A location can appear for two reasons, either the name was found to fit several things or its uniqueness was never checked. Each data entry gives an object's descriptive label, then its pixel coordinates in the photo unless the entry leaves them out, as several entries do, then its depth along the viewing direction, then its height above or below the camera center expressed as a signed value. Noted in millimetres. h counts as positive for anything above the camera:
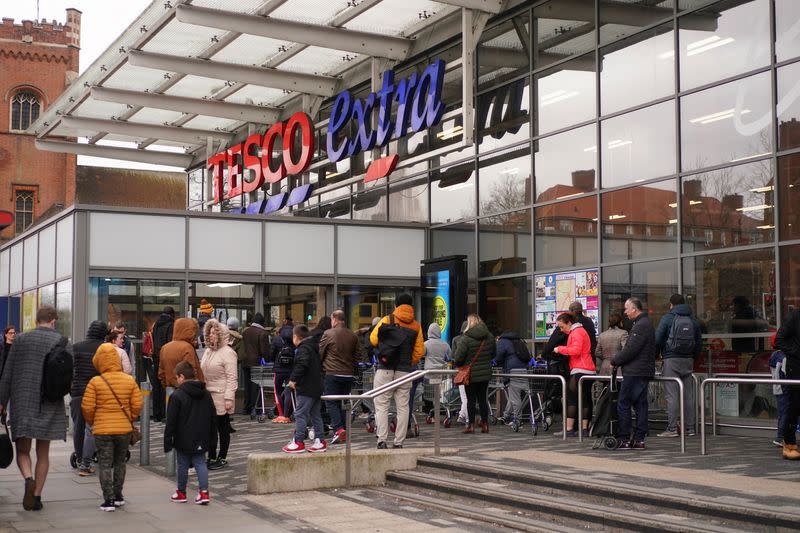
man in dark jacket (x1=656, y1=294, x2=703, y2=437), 13055 -382
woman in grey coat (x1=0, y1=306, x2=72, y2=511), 9495 -817
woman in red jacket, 13500 -548
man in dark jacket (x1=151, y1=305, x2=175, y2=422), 16219 -608
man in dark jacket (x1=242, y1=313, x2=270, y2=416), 17438 -505
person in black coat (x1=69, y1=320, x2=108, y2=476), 11977 -626
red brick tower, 61844 +13147
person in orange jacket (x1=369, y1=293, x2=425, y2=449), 12875 -337
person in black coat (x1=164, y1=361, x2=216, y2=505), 9859 -1059
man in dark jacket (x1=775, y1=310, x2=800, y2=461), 10602 -470
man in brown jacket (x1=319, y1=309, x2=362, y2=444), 13375 -543
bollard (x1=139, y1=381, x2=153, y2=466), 12742 -1387
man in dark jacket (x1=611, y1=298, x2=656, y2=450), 11875 -584
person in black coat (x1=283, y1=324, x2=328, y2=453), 12500 -852
